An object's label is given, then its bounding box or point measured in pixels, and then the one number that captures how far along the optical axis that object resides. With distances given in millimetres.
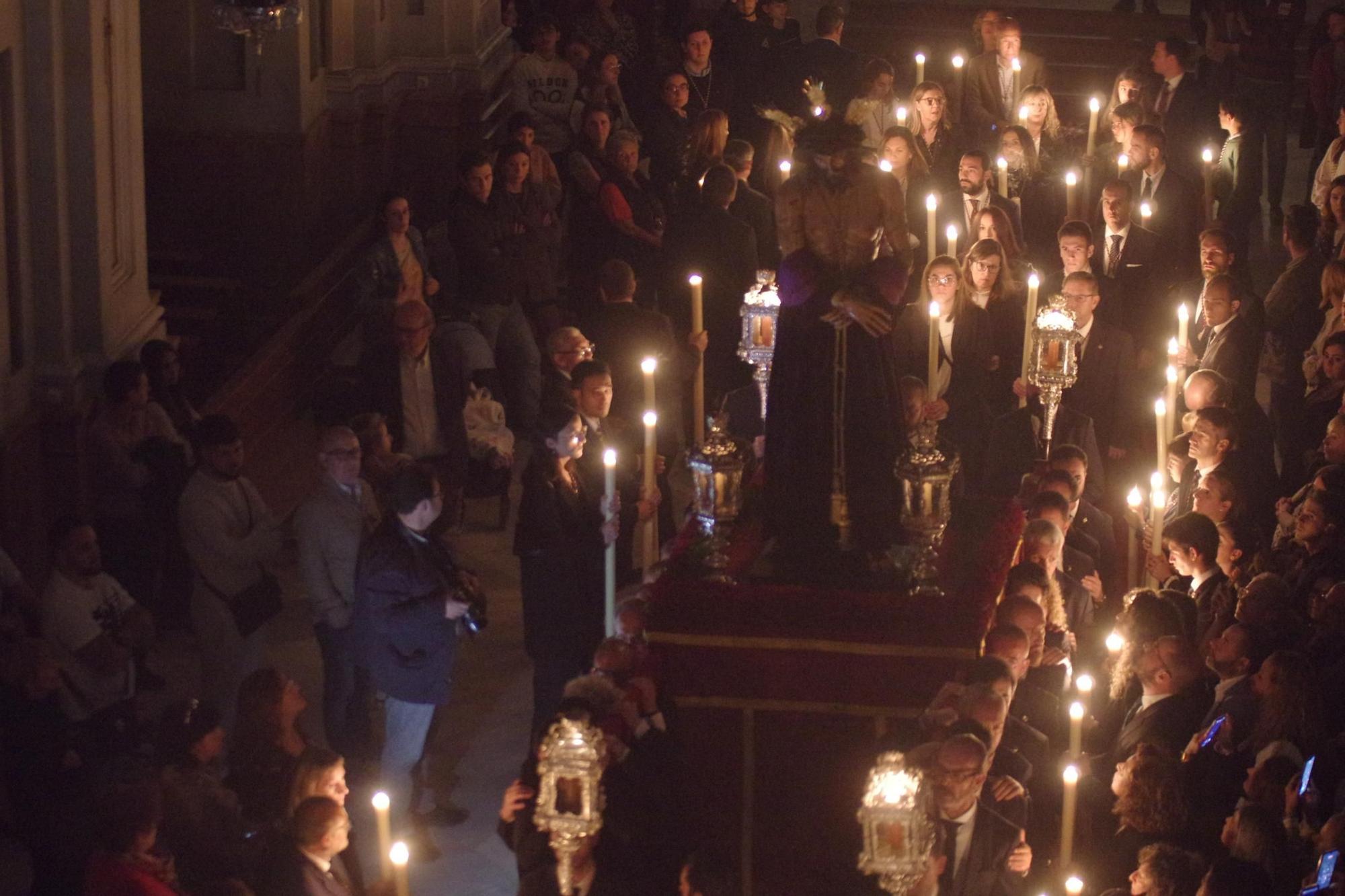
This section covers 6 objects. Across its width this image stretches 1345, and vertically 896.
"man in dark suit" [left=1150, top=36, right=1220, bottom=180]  20531
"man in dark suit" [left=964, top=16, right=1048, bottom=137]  20328
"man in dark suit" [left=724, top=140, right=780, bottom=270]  17594
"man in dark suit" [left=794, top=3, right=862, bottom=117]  21391
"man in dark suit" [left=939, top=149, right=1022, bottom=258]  17484
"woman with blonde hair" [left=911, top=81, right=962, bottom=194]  19062
